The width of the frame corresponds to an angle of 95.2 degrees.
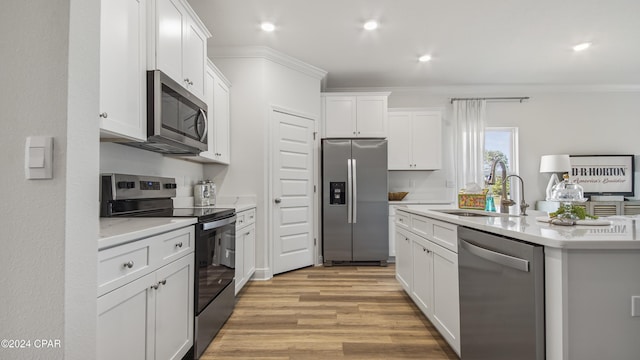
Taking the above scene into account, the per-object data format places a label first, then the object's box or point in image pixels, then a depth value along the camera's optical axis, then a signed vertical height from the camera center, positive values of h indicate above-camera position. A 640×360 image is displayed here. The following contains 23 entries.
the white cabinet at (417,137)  4.54 +0.78
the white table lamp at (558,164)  4.57 +0.36
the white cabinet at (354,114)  4.25 +1.07
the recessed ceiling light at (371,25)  2.97 +1.68
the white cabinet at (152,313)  1.07 -0.55
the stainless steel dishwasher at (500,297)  1.04 -0.46
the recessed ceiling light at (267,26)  2.99 +1.68
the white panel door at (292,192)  3.56 -0.06
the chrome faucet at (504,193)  1.87 -0.05
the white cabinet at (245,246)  2.71 -0.60
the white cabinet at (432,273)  1.72 -0.62
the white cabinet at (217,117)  2.84 +0.75
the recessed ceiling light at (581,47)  3.49 +1.70
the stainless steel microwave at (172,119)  1.77 +0.48
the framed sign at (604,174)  4.82 +0.21
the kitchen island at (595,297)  0.94 -0.36
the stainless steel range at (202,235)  1.76 -0.33
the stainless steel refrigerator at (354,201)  3.97 -0.19
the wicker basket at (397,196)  4.59 -0.14
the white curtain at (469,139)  4.75 +0.79
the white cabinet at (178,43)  1.82 +1.03
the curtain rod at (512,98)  4.89 +1.49
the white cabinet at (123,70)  1.41 +0.62
